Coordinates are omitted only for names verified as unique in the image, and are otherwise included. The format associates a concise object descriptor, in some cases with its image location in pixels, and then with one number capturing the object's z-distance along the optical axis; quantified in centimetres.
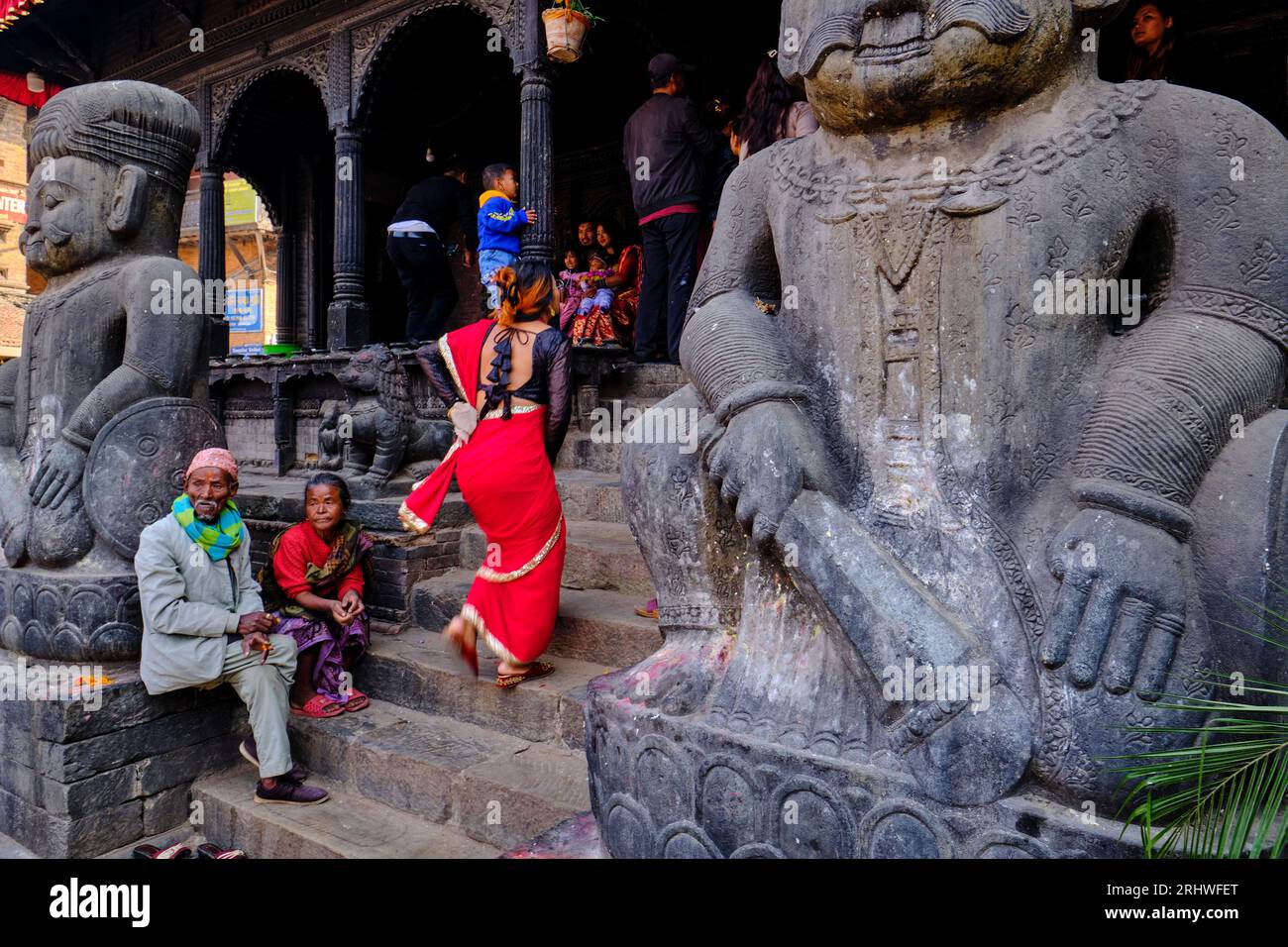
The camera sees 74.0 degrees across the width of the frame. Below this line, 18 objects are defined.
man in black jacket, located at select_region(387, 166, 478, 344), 752
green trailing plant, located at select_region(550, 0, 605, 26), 637
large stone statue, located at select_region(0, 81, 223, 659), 329
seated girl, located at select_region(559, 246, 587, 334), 851
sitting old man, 308
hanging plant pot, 632
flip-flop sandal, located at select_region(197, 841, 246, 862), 307
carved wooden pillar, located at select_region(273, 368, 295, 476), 723
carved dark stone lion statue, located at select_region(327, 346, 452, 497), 499
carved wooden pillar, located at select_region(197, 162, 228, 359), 949
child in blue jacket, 641
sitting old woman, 360
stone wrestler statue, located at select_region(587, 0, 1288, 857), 159
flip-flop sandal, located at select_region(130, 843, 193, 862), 309
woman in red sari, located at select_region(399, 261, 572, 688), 340
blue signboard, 1992
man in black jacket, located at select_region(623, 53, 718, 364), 594
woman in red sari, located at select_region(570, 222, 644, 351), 827
